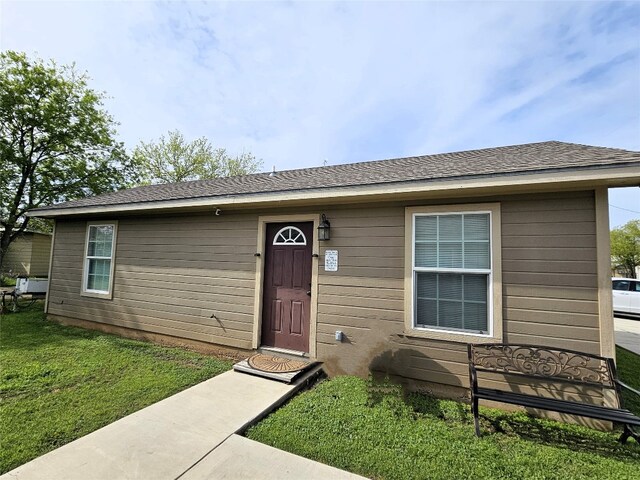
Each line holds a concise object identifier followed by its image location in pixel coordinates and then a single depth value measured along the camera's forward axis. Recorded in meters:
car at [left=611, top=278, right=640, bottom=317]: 10.59
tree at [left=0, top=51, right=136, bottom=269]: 10.74
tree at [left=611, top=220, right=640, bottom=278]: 23.53
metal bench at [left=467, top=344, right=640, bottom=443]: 2.51
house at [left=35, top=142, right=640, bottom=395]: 3.08
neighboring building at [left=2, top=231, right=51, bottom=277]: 15.58
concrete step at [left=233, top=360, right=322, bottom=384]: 3.68
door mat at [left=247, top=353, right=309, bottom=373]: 3.92
